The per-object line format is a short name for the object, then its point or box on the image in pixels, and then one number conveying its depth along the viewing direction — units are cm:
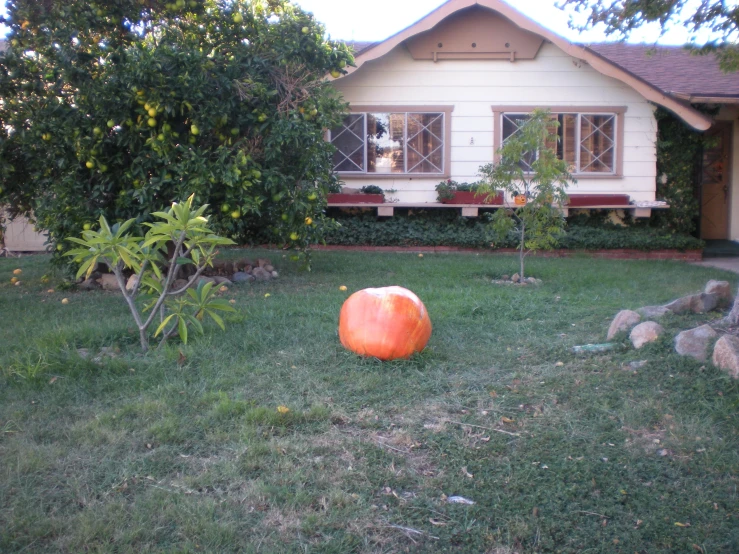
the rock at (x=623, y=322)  540
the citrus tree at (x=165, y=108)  703
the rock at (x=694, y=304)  582
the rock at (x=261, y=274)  888
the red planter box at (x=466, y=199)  1216
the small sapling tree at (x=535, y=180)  817
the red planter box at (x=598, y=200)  1219
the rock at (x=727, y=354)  429
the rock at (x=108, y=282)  827
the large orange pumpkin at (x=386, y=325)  489
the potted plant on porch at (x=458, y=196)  1216
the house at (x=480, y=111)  1230
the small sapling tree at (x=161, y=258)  451
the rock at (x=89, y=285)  829
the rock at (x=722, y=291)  600
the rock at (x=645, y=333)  503
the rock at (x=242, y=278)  871
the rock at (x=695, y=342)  465
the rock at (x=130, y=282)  786
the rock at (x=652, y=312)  575
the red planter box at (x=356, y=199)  1216
